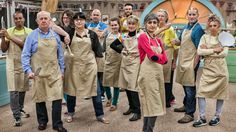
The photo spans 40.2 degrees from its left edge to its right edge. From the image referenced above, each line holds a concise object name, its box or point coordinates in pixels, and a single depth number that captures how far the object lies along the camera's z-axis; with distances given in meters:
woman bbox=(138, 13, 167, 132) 3.11
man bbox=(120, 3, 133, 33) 4.46
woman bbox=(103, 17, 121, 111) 4.45
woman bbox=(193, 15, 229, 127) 3.71
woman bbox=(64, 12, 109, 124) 3.81
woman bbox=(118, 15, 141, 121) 4.02
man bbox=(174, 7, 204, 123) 3.90
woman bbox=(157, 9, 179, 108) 4.31
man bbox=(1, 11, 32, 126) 3.89
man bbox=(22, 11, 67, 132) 3.50
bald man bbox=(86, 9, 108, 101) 4.72
